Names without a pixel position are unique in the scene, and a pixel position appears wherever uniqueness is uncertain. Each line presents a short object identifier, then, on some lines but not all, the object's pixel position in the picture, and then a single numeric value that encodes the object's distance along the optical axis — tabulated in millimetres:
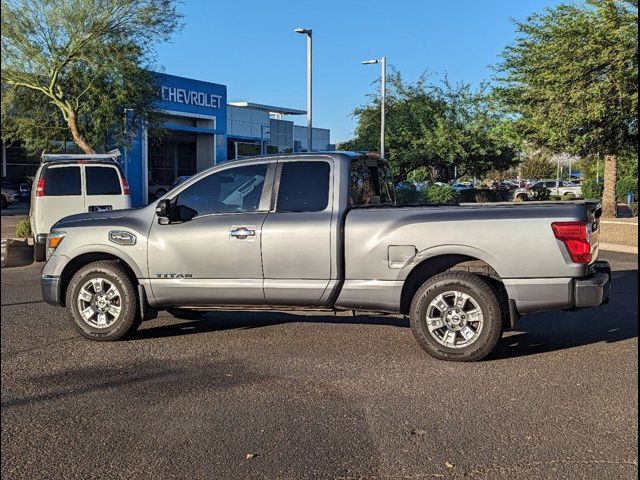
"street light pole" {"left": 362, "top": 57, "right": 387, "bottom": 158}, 30703
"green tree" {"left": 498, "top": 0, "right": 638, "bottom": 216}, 16125
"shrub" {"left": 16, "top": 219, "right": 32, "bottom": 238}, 16375
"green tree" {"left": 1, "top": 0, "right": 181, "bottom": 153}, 17875
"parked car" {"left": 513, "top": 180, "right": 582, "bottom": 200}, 34250
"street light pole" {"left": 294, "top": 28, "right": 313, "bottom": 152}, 25647
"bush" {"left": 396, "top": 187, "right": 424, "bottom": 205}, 29389
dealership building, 36406
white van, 12562
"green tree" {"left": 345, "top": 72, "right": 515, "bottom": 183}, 31797
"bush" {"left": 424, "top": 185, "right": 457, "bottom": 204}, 28408
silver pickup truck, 5895
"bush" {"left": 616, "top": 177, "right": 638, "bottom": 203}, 36969
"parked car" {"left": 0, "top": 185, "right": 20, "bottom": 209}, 31891
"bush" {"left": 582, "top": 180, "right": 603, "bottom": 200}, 36500
